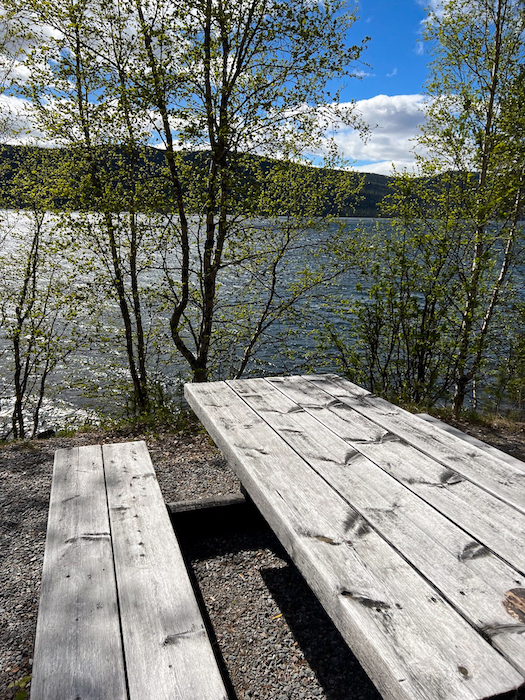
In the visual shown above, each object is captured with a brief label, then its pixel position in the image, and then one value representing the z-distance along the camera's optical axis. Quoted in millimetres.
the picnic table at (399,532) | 1108
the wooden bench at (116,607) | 1354
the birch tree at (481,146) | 6824
